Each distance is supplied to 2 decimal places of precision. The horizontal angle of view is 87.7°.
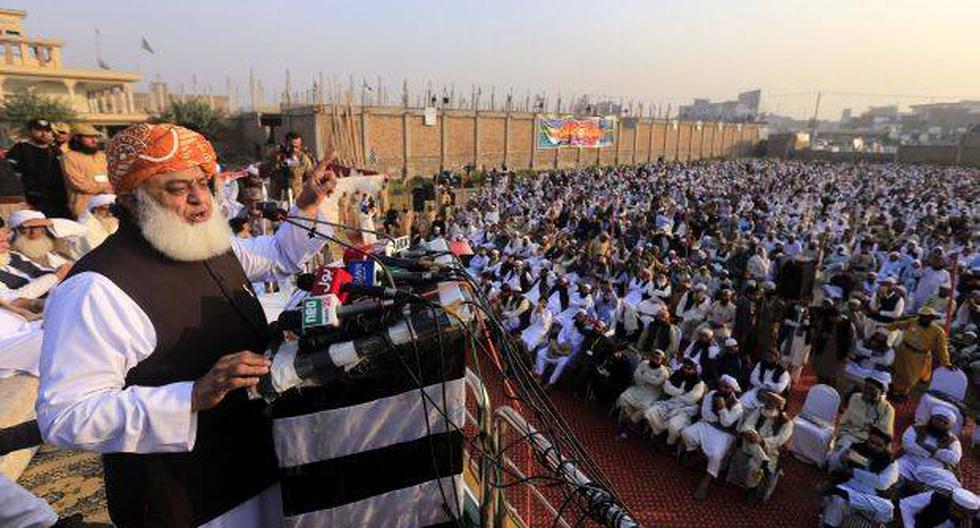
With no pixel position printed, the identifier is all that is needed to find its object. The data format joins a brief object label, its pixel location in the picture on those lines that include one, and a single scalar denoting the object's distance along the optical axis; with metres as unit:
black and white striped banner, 1.53
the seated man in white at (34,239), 4.59
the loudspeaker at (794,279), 9.05
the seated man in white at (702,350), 6.88
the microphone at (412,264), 1.88
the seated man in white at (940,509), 4.16
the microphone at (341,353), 1.36
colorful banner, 38.75
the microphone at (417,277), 1.82
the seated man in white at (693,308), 8.48
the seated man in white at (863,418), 5.39
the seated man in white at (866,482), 4.45
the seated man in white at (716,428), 5.39
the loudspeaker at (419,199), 20.27
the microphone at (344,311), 1.50
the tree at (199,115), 31.55
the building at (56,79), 29.39
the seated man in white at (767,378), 6.10
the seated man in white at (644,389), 6.36
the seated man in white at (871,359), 6.92
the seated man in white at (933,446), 5.02
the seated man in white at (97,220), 5.27
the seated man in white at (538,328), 8.31
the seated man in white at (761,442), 5.20
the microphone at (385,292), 1.55
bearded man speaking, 1.27
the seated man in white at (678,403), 5.93
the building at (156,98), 37.94
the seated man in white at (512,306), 8.91
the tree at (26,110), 25.84
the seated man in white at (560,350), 7.65
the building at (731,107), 121.30
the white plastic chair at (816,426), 5.70
